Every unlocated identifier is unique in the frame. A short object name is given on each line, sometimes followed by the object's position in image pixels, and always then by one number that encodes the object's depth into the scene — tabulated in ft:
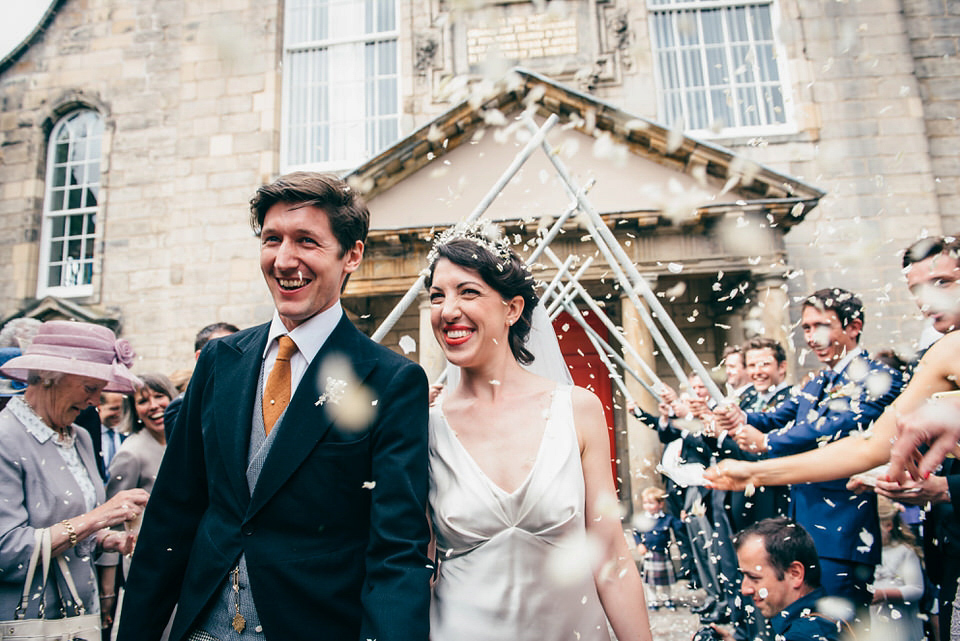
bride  6.68
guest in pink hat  8.14
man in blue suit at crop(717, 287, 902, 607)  10.87
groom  5.47
